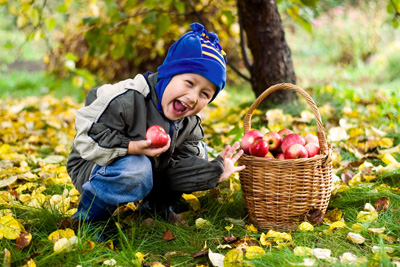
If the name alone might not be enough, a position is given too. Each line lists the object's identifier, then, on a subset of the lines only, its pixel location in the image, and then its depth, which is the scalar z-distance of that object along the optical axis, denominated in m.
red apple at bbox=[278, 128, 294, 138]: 2.24
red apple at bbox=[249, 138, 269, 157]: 1.94
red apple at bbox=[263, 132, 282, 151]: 2.10
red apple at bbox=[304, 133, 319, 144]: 2.14
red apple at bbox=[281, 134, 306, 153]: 2.01
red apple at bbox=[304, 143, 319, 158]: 1.99
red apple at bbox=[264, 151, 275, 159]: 2.00
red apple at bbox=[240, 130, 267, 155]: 1.98
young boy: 1.75
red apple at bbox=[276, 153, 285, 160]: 2.03
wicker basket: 1.86
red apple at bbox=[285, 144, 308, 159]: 1.90
